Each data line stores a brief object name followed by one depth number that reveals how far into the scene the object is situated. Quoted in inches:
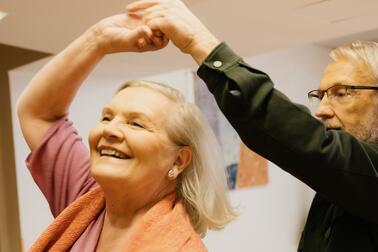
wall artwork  179.0
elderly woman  50.4
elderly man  34.3
